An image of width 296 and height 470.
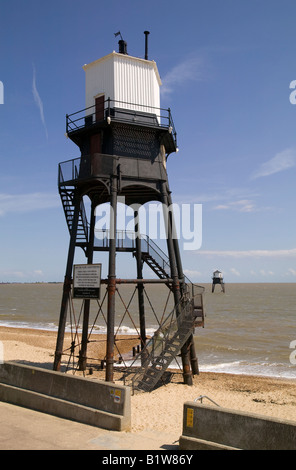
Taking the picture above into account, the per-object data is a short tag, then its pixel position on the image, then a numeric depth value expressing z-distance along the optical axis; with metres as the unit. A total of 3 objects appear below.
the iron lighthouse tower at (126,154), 16.75
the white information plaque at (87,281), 15.95
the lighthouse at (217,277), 117.69
